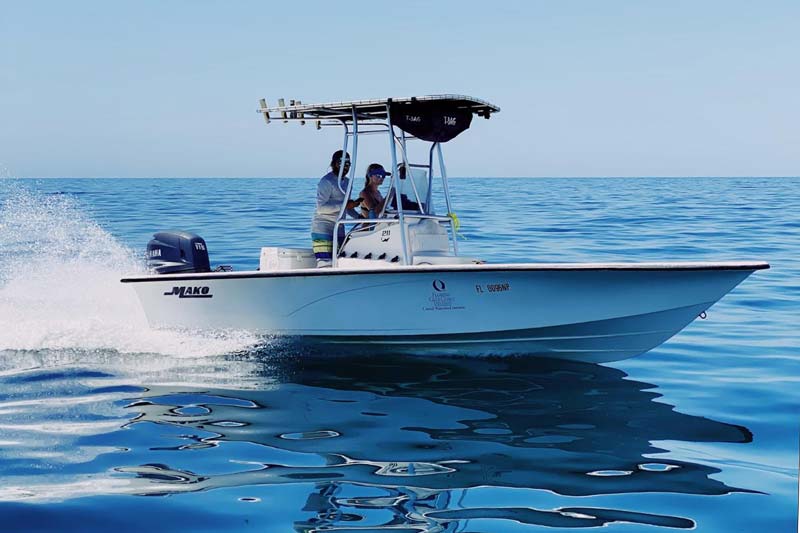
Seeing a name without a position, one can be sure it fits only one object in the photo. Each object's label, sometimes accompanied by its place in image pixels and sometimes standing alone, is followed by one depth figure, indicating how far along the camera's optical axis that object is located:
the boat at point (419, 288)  8.02
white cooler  9.50
